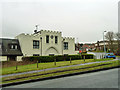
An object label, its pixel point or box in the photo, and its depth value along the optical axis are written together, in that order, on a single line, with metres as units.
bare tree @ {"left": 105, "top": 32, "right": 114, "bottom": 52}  54.42
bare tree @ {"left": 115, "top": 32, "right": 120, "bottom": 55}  45.81
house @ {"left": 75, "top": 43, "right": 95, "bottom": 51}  111.88
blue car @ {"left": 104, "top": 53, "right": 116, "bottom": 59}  30.37
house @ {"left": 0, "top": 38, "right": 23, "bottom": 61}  24.33
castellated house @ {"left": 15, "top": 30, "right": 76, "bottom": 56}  27.27
